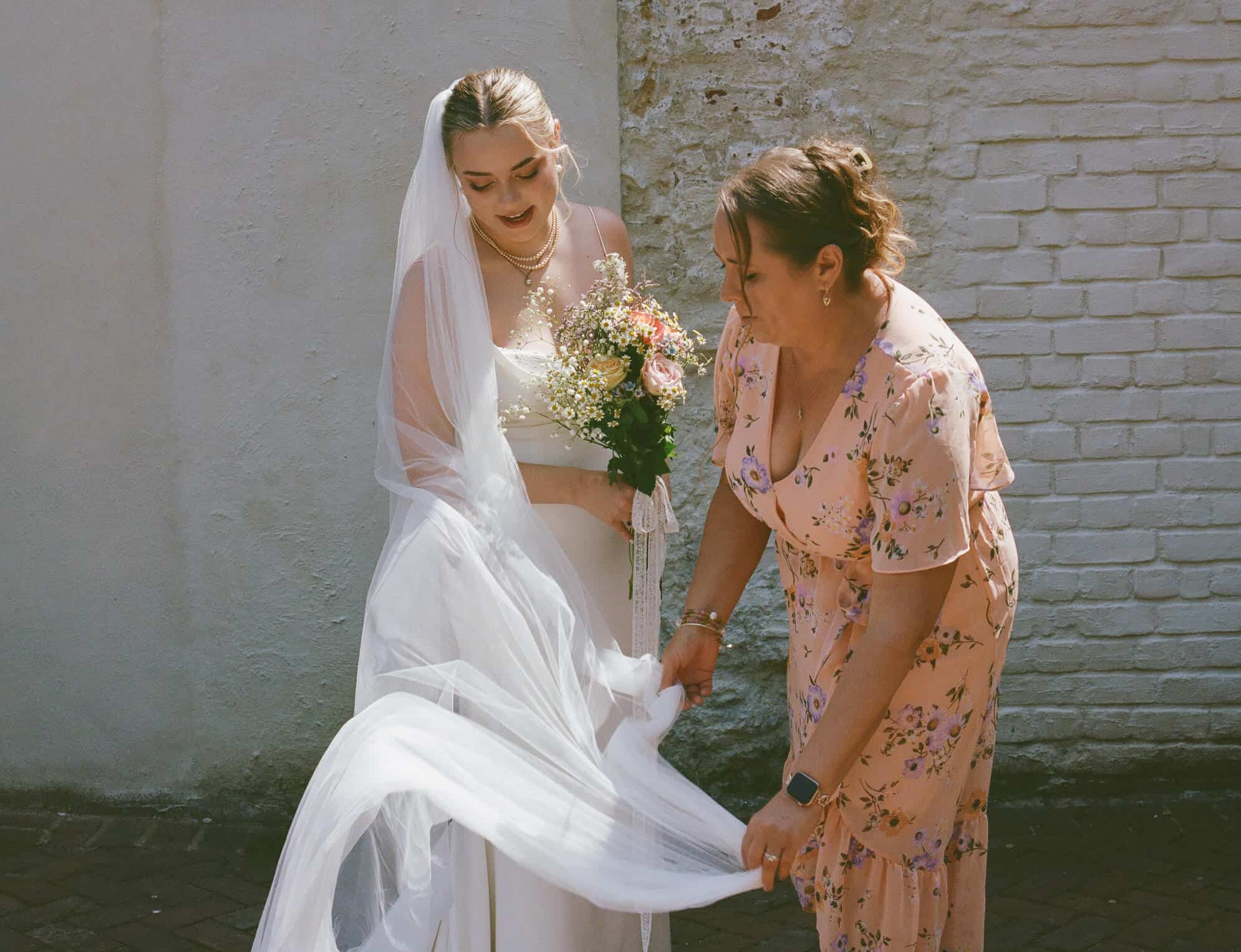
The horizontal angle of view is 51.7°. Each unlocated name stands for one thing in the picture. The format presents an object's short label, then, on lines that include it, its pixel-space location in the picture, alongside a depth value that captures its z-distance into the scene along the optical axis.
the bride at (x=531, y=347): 3.00
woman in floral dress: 2.19
